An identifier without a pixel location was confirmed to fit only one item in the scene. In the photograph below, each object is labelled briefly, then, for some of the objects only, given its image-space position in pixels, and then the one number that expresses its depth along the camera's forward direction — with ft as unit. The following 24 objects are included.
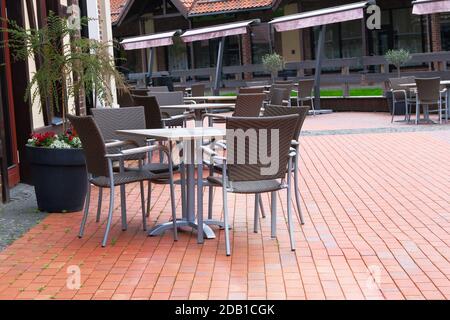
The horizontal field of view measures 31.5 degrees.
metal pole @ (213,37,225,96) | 69.15
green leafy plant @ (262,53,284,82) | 70.33
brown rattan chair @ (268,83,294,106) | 33.06
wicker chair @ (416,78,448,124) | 46.32
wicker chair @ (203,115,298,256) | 16.98
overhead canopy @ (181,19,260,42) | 67.82
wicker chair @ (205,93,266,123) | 28.99
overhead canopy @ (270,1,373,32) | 58.18
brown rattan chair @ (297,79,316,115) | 59.31
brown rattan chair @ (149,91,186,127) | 36.58
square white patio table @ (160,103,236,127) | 30.71
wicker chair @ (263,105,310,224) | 19.93
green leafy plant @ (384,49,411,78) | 63.41
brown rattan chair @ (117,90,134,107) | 37.43
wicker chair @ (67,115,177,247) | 18.66
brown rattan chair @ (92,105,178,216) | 21.65
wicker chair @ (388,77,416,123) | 50.24
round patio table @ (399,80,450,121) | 49.64
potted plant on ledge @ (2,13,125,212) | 22.58
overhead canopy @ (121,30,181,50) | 73.41
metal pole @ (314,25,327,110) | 62.13
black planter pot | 22.40
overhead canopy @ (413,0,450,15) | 52.08
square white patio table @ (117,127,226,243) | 18.52
